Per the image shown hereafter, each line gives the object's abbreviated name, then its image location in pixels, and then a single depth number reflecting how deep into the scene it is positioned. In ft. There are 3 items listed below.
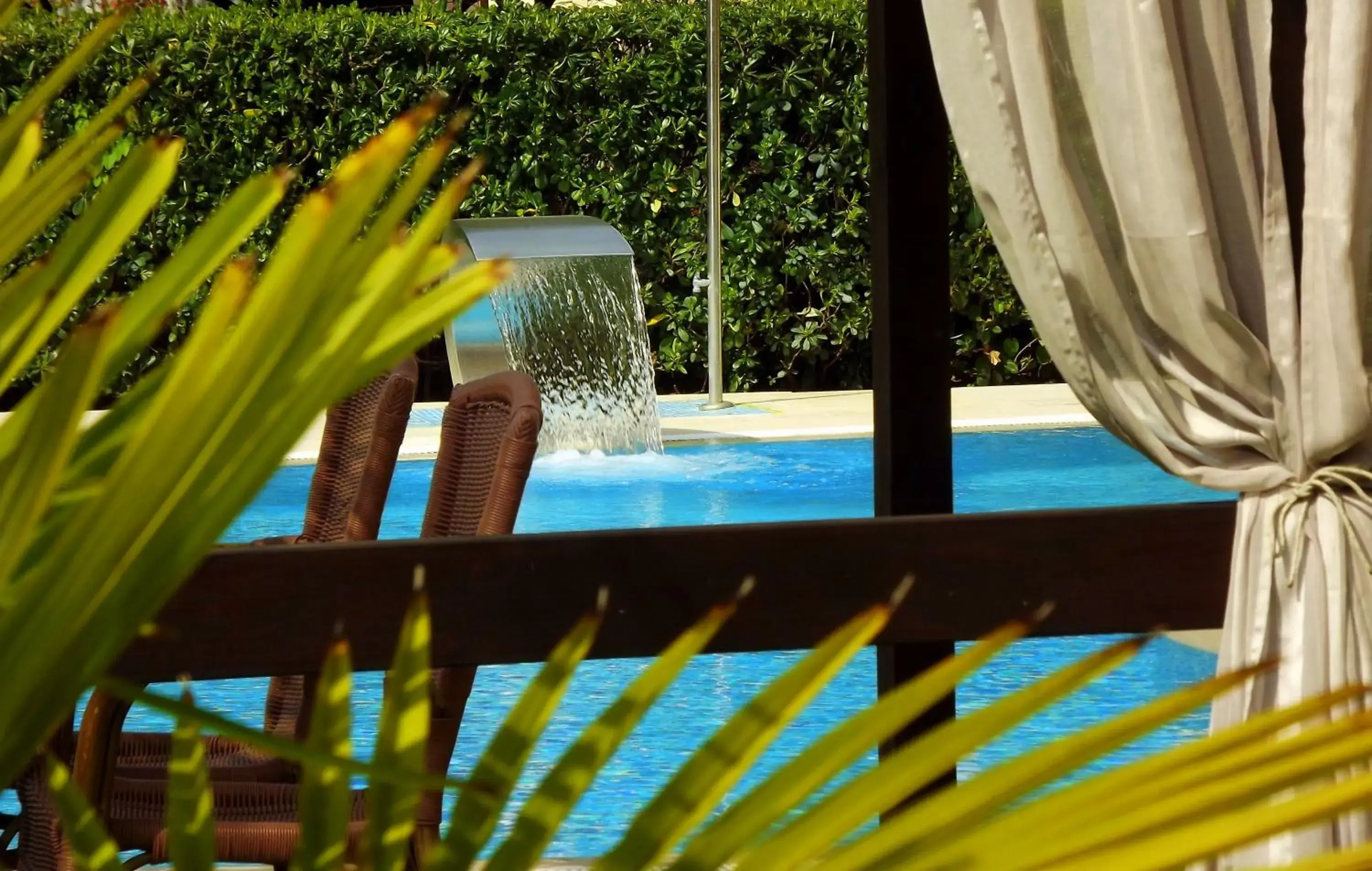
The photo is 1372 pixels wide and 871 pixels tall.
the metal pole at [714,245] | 55.98
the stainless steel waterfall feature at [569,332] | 52.60
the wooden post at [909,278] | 15.96
